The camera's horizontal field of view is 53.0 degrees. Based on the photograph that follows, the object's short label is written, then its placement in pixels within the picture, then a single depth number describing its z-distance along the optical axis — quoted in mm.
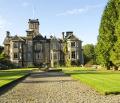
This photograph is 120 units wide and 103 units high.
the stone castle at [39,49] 35310
